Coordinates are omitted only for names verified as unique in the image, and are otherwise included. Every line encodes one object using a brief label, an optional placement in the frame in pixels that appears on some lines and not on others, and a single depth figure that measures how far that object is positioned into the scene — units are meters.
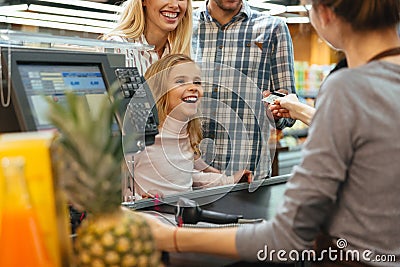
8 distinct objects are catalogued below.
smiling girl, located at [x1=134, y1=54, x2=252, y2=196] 1.84
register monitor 1.10
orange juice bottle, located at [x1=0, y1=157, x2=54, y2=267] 0.84
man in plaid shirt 2.25
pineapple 0.84
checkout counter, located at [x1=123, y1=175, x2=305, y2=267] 1.43
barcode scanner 1.31
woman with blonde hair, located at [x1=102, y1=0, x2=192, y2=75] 2.21
